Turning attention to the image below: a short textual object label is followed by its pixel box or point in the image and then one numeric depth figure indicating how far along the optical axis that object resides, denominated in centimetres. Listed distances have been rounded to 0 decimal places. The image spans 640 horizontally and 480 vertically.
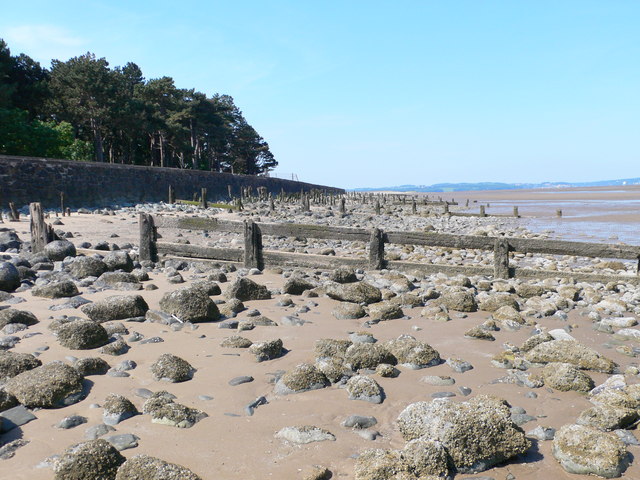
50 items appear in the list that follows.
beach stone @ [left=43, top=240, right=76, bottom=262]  1087
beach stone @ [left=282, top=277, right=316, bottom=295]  815
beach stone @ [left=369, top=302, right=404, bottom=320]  684
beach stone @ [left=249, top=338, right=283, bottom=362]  516
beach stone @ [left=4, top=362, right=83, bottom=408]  399
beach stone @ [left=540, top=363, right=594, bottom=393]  444
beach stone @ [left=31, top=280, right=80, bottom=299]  751
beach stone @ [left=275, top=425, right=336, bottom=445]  356
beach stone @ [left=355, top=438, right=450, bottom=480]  298
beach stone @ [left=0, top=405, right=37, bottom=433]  362
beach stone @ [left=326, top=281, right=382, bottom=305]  766
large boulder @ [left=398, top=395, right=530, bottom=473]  327
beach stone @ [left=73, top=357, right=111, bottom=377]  459
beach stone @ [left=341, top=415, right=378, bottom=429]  378
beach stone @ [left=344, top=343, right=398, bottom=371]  493
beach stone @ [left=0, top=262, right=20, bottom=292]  790
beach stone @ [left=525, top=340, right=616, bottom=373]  494
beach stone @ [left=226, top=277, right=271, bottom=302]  763
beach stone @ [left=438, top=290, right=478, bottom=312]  733
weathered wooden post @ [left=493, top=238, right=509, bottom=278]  947
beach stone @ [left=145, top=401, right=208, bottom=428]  376
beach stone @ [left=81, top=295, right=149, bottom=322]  636
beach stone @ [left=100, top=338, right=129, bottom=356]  518
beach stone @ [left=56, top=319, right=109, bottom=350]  526
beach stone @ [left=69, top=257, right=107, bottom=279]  901
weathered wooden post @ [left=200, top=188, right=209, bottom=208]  3475
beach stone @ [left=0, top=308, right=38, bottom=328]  593
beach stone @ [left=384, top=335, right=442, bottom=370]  502
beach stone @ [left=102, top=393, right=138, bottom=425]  378
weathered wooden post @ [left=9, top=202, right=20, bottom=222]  1991
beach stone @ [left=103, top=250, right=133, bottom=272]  961
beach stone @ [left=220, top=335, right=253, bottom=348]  553
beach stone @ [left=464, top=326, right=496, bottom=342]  597
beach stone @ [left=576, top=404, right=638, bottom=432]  375
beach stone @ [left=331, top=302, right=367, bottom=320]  693
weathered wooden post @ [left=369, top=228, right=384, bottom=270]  1006
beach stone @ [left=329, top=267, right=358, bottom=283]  917
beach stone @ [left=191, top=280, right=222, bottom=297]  775
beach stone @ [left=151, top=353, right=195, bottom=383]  459
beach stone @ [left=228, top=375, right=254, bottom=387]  456
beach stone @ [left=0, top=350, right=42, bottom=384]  446
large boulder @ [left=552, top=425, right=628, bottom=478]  317
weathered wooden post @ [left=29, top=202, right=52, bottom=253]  1155
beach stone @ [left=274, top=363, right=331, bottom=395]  441
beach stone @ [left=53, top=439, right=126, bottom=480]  299
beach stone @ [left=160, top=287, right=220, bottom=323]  638
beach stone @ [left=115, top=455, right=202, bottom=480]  296
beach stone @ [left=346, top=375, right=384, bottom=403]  425
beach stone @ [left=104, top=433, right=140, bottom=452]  341
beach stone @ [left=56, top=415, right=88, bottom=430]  368
